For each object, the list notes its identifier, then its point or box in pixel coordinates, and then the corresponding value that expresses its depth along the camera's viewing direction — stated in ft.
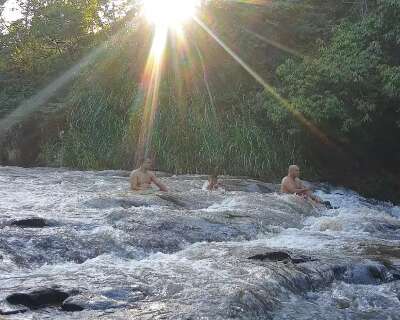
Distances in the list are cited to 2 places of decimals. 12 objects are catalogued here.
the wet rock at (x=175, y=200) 27.07
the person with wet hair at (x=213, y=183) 34.73
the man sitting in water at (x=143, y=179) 32.60
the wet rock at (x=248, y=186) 36.94
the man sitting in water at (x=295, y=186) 32.89
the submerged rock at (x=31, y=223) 19.77
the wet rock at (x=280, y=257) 16.96
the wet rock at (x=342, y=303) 13.62
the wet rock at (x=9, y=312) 11.26
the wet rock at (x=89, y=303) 11.94
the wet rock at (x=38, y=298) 12.05
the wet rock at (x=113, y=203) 24.93
